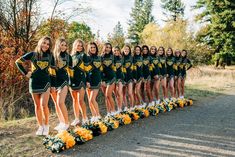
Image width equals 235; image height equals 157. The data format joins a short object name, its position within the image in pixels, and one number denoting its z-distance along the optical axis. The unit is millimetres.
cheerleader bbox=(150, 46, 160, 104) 11918
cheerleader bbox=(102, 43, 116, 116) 9875
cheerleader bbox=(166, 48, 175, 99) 12812
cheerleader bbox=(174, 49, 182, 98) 13188
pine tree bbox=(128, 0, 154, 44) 67125
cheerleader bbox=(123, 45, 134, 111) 10703
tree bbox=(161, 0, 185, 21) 60781
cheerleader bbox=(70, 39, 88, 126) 8617
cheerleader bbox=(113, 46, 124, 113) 10289
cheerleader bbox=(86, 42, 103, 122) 8961
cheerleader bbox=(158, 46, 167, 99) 12355
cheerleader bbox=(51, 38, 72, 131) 8109
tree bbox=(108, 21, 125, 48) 20266
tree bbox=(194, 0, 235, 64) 40531
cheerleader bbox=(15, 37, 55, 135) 7708
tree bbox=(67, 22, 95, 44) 15248
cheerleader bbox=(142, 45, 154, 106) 11523
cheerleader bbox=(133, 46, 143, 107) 11152
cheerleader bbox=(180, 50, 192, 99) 13508
